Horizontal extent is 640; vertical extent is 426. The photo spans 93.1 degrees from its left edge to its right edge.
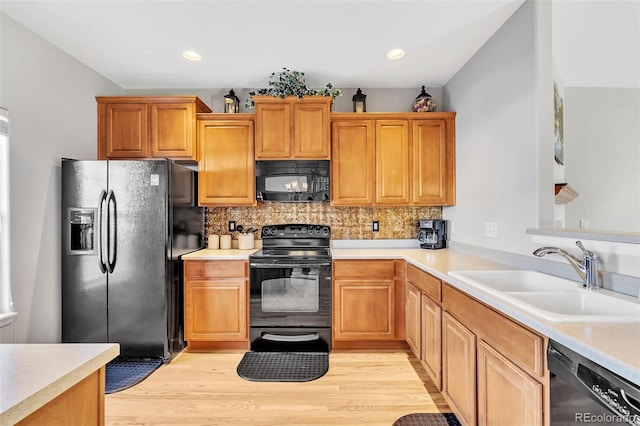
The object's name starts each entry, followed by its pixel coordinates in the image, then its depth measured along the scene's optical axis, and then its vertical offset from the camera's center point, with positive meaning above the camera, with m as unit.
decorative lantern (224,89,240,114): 3.14 +1.14
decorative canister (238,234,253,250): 3.11 -0.30
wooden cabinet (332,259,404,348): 2.70 -0.80
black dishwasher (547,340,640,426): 0.78 -0.52
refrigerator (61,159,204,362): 2.49 -0.34
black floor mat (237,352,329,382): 2.32 -1.26
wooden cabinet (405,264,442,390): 1.97 -0.79
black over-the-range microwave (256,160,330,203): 3.02 +0.33
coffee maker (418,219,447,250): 3.07 -0.23
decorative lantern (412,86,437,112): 3.08 +1.10
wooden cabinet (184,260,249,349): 2.72 -0.81
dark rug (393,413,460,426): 1.83 -1.28
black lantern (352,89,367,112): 3.13 +1.14
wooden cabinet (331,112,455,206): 3.01 +0.53
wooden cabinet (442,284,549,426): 1.10 -0.69
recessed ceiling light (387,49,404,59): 2.53 +1.34
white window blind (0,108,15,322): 2.05 -0.08
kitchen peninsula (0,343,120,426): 0.58 -0.36
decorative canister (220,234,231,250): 3.17 -0.31
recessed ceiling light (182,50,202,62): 2.54 +1.35
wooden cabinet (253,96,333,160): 2.93 +0.79
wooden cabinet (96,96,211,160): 2.94 +0.82
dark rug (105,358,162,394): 2.22 -1.26
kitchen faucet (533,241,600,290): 1.45 -0.27
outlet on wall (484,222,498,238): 2.30 -0.14
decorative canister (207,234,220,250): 3.18 -0.31
